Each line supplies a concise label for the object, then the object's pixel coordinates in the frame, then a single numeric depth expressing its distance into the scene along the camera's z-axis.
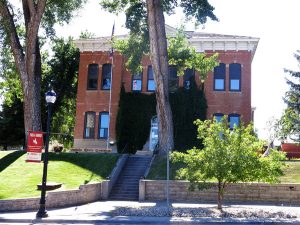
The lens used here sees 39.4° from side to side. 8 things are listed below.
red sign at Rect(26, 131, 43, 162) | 18.03
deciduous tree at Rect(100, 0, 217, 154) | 26.03
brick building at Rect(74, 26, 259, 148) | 33.34
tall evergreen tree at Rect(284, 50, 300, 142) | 39.78
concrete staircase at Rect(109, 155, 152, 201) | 21.89
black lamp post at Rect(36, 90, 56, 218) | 15.04
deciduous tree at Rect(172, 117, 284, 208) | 16.28
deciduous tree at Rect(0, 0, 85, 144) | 27.84
